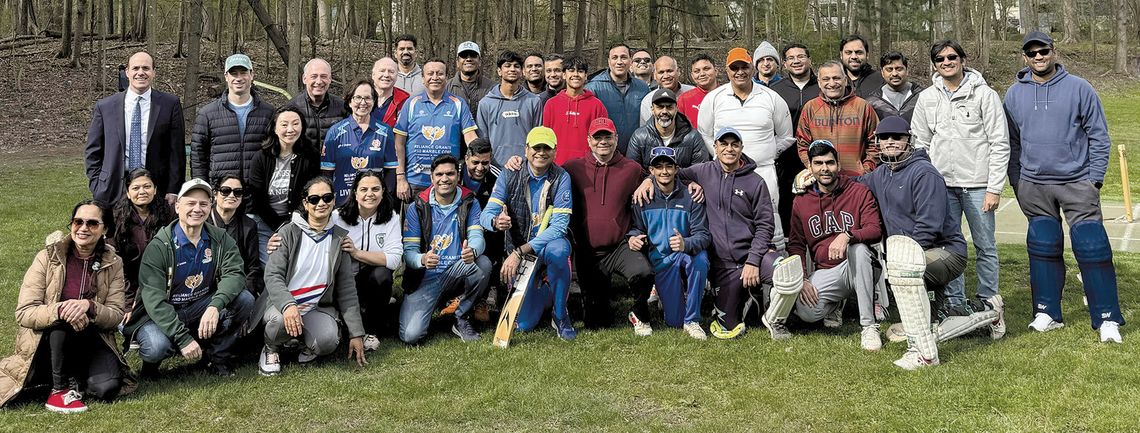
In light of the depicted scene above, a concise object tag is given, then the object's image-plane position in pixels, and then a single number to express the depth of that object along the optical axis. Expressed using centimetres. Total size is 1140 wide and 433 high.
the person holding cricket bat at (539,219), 629
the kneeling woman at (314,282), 561
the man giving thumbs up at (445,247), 632
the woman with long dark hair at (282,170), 621
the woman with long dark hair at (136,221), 556
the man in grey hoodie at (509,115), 705
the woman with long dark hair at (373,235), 609
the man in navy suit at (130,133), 628
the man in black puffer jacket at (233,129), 632
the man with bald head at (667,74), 759
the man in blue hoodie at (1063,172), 596
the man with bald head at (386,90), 729
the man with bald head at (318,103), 663
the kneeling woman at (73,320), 479
